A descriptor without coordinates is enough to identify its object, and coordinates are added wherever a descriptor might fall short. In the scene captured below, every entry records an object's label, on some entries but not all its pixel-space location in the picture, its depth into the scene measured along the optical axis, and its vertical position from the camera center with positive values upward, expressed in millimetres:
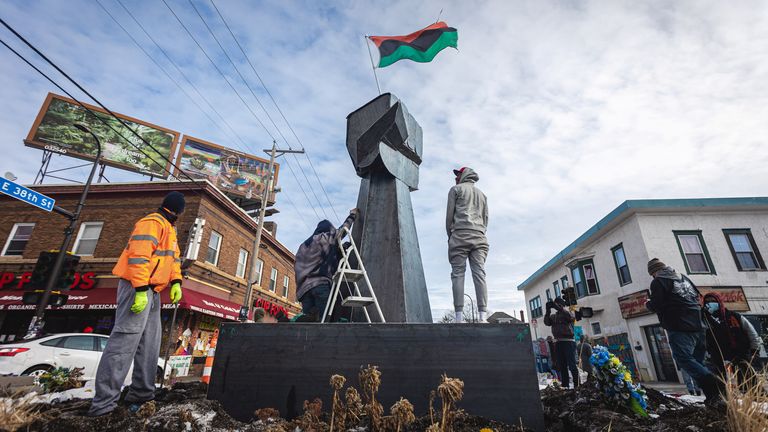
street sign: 7246 +3176
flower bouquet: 2957 -310
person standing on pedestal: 4066 +1290
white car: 7816 -278
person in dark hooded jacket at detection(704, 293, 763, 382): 4223 +174
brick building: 13539 +3872
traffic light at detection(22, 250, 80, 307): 8734 +1566
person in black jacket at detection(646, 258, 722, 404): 3521 +339
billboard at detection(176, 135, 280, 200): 23109 +11977
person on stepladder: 4426 +962
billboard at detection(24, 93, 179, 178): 18859 +11460
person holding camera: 6047 +126
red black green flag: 8547 +7257
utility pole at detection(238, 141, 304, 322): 13531 +5393
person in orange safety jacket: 2846 +267
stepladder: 3881 +764
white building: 12961 +3563
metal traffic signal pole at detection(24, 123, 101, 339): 8523 +1584
